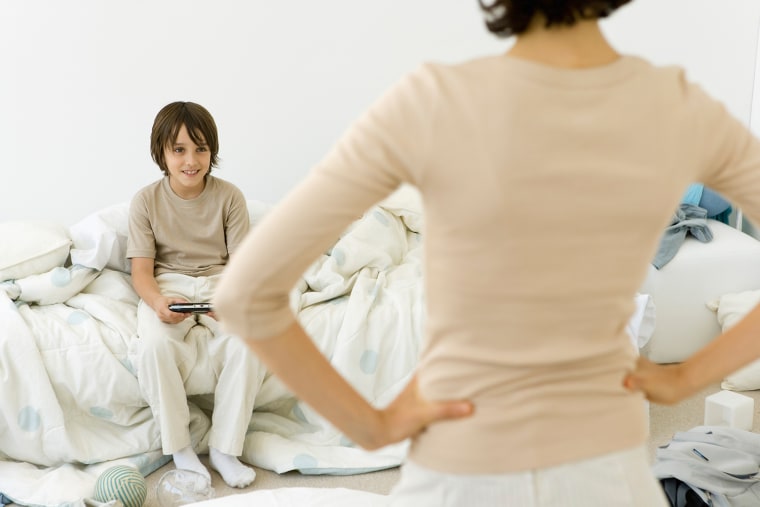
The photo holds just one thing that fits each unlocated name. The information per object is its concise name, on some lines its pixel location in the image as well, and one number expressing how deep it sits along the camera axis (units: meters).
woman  0.75
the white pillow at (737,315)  3.06
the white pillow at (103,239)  3.03
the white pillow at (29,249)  2.96
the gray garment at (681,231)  3.26
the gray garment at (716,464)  2.06
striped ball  2.42
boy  2.70
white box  2.56
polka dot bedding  2.67
